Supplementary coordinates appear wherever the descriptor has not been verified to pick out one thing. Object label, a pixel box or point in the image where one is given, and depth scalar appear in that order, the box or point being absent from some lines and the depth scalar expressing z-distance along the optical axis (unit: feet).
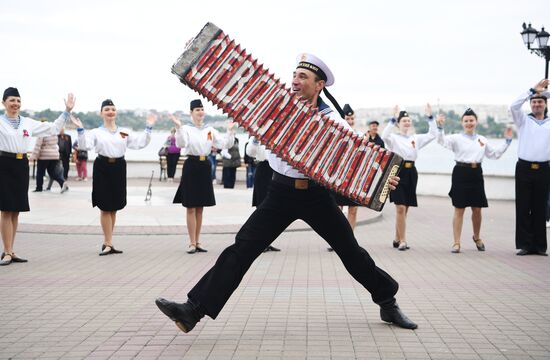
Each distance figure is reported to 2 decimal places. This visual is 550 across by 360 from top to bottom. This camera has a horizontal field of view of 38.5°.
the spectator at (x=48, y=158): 74.74
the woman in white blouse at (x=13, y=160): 32.99
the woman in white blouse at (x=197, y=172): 37.88
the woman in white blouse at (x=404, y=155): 40.96
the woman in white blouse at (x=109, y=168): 36.63
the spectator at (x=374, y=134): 45.60
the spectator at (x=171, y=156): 95.42
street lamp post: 63.31
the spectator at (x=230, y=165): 86.94
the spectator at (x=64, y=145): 85.30
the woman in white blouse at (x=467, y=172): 39.68
